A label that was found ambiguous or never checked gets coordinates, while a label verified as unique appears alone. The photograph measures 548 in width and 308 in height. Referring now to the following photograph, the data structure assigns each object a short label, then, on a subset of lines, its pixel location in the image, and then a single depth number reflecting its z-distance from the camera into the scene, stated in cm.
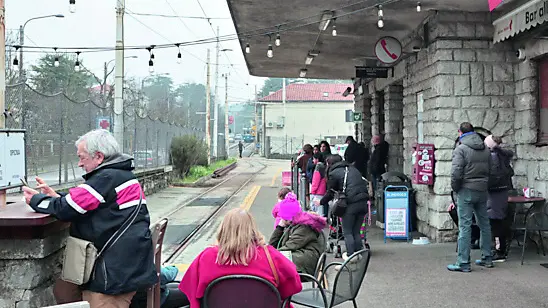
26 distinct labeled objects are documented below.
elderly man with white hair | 342
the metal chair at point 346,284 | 457
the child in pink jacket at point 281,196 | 679
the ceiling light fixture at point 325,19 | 1050
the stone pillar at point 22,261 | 362
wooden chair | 381
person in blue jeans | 719
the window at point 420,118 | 1043
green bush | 2562
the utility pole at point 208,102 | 3716
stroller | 874
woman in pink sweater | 344
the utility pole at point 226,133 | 5084
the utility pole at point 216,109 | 4128
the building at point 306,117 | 6900
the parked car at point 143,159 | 2044
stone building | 879
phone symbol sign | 1114
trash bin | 1048
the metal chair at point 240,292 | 339
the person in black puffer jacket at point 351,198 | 800
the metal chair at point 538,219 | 774
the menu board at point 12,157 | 395
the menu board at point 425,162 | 953
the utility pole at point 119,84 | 1587
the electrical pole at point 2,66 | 438
